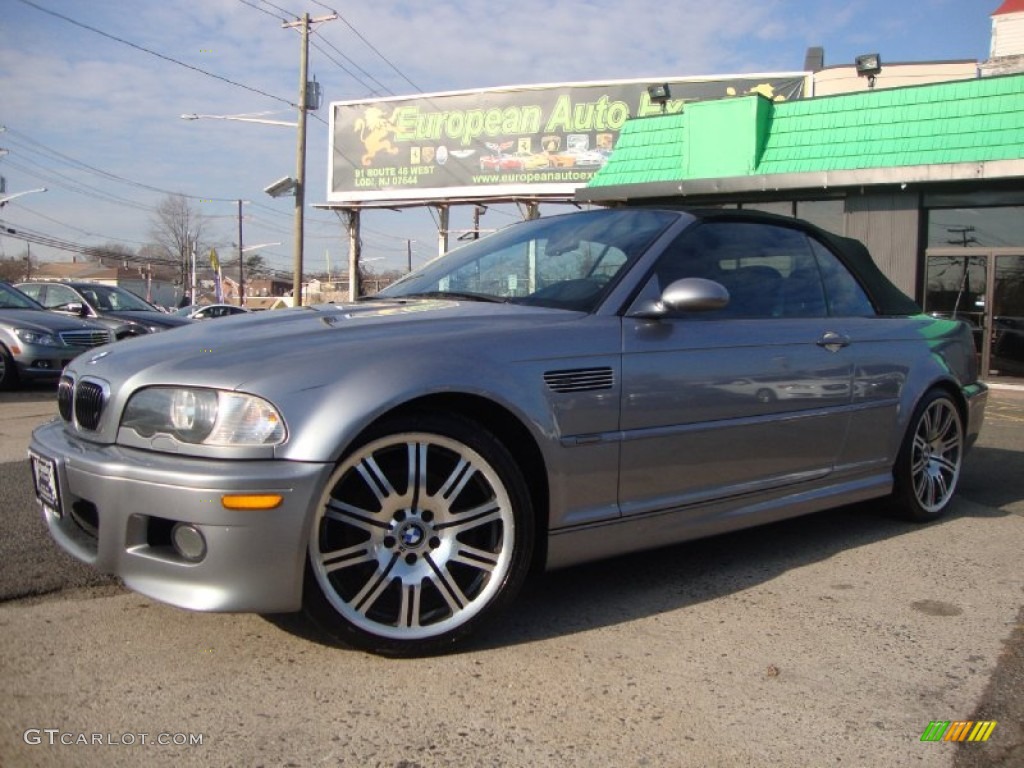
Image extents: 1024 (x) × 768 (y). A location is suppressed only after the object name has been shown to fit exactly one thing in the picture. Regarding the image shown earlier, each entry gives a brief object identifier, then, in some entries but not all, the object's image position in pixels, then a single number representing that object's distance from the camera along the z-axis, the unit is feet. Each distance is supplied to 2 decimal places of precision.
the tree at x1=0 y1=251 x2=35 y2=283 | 245.94
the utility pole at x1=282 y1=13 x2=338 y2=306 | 73.61
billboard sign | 68.80
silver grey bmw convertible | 7.79
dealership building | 41.27
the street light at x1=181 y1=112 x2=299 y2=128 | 73.15
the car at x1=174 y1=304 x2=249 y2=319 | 86.02
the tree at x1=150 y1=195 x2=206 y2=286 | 246.94
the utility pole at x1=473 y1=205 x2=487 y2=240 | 81.33
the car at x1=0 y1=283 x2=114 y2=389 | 31.63
